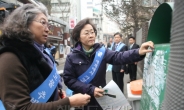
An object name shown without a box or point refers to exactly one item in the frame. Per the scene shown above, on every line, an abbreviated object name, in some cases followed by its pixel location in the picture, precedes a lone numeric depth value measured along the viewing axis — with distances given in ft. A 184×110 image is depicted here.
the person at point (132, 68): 22.80
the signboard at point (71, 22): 69.31
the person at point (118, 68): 18.29
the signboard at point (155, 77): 3.80
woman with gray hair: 3.84
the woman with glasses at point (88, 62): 6.95
